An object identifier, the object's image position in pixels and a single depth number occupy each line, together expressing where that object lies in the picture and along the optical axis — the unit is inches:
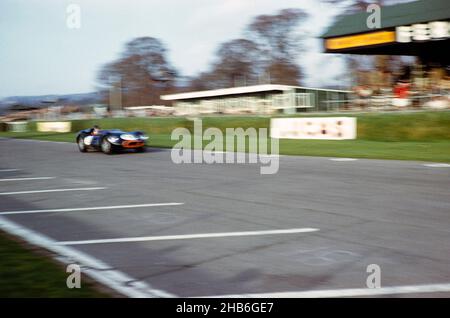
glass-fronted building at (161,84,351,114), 1387.8
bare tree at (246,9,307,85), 2359.7
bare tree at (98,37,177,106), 3159.5
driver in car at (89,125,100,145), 711.7
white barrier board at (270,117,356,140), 782.5
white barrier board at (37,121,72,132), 1600.6
